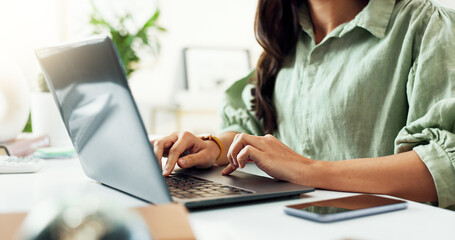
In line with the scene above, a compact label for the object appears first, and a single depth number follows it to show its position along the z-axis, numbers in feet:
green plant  10.62
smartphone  1.57
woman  2.28
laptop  1.58
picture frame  11.93
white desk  1.44
